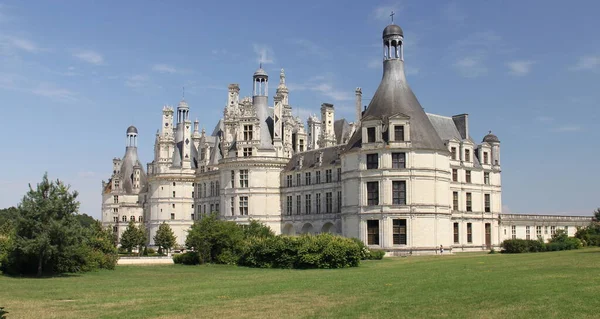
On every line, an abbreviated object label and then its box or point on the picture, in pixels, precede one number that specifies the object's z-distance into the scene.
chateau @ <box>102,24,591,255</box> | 57.28
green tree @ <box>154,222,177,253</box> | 78.44
